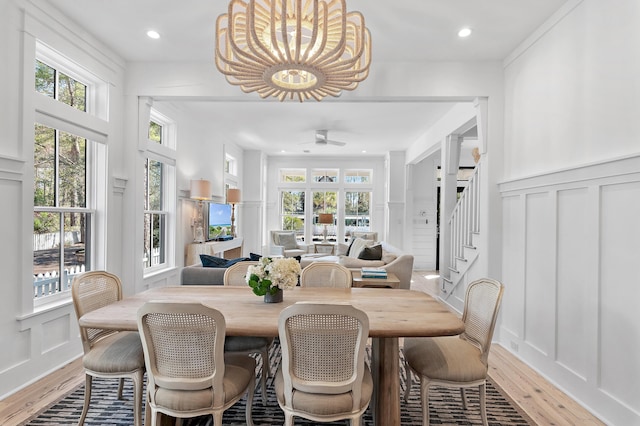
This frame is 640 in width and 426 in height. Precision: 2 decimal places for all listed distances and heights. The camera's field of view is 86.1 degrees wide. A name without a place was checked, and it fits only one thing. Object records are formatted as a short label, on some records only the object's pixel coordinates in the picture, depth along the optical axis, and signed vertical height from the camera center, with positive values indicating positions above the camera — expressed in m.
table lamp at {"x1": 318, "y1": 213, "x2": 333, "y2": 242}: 8.67 -0.13
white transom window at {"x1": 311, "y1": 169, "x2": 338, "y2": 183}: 9.48 +1.06
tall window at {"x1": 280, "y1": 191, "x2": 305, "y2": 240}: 9.46 +0.05
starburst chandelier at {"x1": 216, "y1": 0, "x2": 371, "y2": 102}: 1.84 +0.92
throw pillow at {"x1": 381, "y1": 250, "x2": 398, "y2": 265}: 4.98 -0.65
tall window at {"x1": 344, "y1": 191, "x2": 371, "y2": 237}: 9.40 +0.09
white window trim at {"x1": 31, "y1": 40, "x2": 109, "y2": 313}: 2.79 +0.77
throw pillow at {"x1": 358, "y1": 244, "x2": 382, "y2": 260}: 5.08 -0.59
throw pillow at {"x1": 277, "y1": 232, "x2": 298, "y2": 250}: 8.50 -0.71
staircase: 4.21 -0.26
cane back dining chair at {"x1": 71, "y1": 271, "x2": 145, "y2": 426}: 1.99 -0.84
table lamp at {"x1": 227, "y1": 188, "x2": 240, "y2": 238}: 7.05 +0.33
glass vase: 2.25 -0.56
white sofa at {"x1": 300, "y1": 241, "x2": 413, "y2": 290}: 4.65 -0.70
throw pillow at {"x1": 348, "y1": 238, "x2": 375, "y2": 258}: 6.39 -0.61
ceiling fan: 6.20 +1.36
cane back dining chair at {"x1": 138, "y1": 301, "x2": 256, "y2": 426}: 1.61 -0.71
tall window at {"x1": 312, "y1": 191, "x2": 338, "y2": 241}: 9.41 +0.17
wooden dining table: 1.80 -0.60
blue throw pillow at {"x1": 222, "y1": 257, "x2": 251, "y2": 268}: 3.82 -0.57
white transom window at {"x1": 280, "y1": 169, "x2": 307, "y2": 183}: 9.55 +1.06
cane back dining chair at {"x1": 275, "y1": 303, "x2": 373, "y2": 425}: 1.55 -0.69
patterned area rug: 2.22 -1.36
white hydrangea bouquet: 2.15 -0.40
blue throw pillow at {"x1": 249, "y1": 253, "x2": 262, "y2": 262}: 3.95 -0.53
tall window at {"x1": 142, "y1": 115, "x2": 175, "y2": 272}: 4.71 +0.23
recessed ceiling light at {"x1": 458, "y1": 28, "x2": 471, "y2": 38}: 3.01 +1.62
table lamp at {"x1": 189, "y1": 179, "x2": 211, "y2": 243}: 5.29 +0.34
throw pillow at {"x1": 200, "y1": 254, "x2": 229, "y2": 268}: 3.81 -0.56
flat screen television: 6.24 -0.14
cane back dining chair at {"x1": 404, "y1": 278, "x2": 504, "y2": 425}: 1.98 -0.85
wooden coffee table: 4.16 -0.83
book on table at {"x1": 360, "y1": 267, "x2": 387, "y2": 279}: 4.25 -0.74
